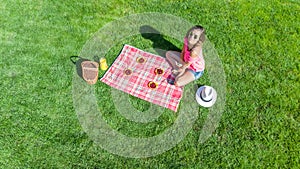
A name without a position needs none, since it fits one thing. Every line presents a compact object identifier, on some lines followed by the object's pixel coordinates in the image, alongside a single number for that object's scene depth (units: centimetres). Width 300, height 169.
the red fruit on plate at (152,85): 512
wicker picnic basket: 502
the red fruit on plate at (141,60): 546
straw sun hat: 483
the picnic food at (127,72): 529
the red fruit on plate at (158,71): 531
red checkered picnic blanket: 503
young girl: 466
